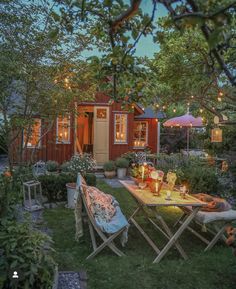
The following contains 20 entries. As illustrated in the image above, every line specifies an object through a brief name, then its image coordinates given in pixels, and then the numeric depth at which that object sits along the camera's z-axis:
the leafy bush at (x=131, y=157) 10.26
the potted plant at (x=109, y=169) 9.73
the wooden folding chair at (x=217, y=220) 3.51
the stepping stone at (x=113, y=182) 8.13
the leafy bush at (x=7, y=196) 2.64
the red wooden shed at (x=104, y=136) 10.41
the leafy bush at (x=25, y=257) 2.04
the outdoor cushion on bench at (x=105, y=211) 3.42
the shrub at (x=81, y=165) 6.48
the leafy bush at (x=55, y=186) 5.94
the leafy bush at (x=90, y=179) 6.38
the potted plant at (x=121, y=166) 9.81
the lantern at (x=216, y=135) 6.36
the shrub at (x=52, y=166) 9.51
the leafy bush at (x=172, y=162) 7.39
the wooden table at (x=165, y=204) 3.35
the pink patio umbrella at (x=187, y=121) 9.96
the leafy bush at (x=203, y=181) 6.25
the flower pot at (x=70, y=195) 5.62
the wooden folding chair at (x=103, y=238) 3.36
